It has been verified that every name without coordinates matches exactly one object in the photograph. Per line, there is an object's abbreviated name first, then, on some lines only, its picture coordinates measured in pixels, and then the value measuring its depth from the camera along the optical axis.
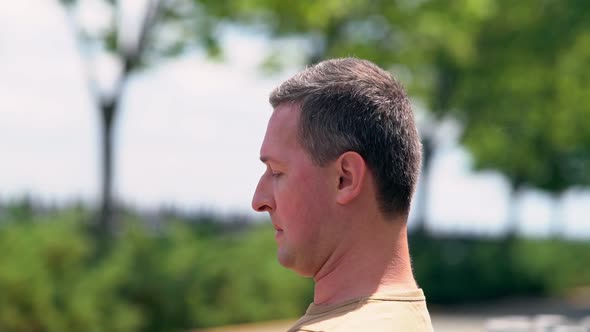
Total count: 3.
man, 1.82
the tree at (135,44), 18.61
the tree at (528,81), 29.55
